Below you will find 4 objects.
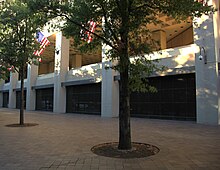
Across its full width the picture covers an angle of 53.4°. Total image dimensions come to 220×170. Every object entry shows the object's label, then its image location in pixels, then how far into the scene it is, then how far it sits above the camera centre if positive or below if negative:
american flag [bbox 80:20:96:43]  7.09 +2.14
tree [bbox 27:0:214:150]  6.36 +2.32
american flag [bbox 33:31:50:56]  14.12 +4.26
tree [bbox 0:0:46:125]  12.30 +3.46
